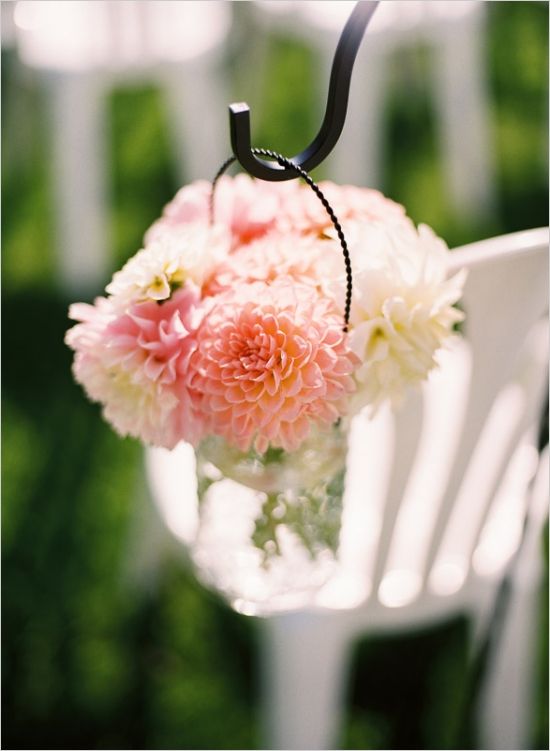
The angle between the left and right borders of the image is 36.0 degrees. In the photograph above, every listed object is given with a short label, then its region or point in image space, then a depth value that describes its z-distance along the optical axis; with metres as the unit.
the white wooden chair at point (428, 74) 1.71
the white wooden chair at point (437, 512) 0.90
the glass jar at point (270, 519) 0.78
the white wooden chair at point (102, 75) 1.61
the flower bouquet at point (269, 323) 0.64
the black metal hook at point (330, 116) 0.62
